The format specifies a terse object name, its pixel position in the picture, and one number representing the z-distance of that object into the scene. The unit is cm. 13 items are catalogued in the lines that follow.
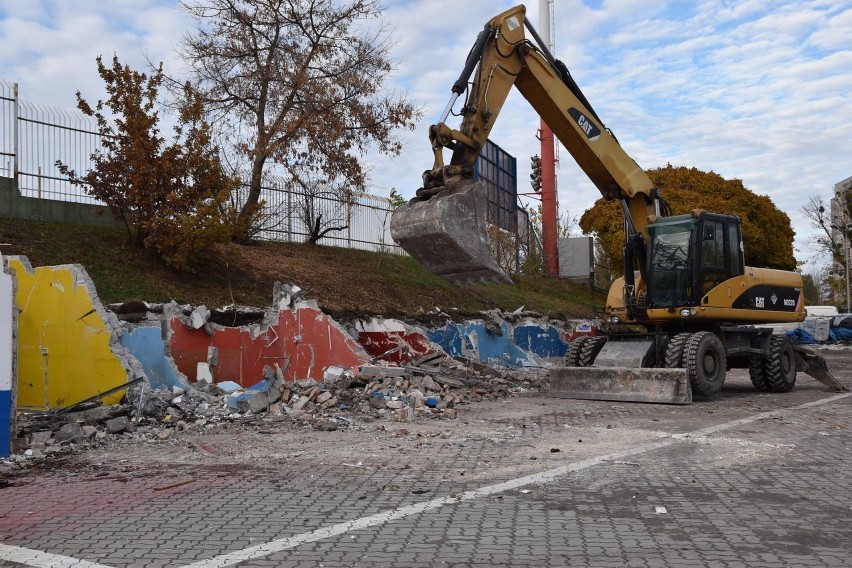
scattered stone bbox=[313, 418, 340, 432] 1055
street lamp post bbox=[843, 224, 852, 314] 4736
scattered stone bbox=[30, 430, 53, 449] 894
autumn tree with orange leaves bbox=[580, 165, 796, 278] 3438
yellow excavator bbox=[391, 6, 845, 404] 1151
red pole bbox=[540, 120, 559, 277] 3272
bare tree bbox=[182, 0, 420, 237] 1919
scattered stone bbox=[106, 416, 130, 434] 984
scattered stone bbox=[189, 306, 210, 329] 1295
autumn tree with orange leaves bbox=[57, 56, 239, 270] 1490
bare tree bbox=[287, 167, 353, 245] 2147
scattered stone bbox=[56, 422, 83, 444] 929
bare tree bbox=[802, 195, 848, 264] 4841
